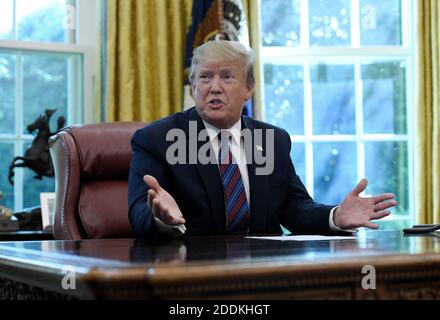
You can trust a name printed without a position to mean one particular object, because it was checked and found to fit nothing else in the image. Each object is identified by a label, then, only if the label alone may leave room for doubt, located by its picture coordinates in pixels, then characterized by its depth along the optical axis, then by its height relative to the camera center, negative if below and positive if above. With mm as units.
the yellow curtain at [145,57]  4051 +628
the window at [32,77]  4066 +536
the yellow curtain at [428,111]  4430 +344
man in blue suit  2371 +7
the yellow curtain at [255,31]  4250 +795
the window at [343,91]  4605 +489
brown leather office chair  2762 -33
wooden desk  1093 -164
